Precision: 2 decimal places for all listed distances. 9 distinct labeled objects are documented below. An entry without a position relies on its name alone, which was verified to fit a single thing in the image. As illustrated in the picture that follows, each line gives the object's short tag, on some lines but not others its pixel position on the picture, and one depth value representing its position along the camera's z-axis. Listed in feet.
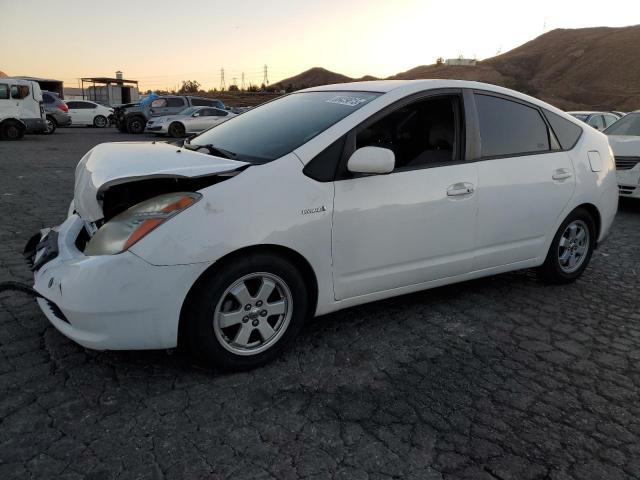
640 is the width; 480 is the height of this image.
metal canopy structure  136.05
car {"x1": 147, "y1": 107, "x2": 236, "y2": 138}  67.21
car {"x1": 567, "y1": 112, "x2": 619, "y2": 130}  43.87
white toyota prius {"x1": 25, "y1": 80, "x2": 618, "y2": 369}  8.39
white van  55.47
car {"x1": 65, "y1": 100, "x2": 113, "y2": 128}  91.35
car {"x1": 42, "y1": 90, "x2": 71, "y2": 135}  72.90
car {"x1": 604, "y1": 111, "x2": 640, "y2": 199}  25.64
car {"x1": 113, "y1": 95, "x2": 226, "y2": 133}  73.82
